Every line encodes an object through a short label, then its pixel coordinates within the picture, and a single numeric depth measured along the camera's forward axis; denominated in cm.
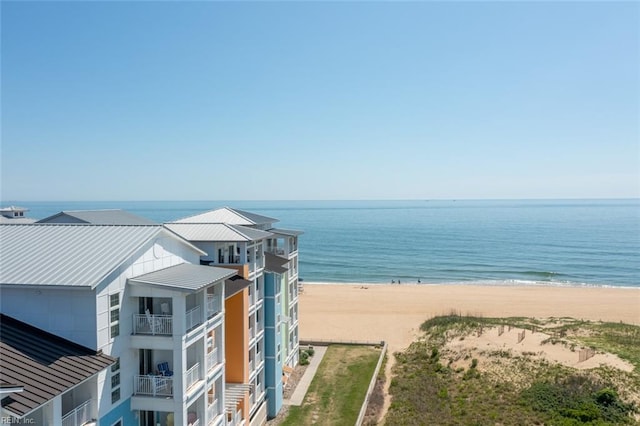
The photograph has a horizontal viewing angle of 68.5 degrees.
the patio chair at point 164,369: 1725
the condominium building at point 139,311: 1416
